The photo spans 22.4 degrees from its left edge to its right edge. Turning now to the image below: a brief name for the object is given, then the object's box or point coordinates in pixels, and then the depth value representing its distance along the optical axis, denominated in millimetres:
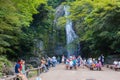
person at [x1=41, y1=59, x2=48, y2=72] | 28000
